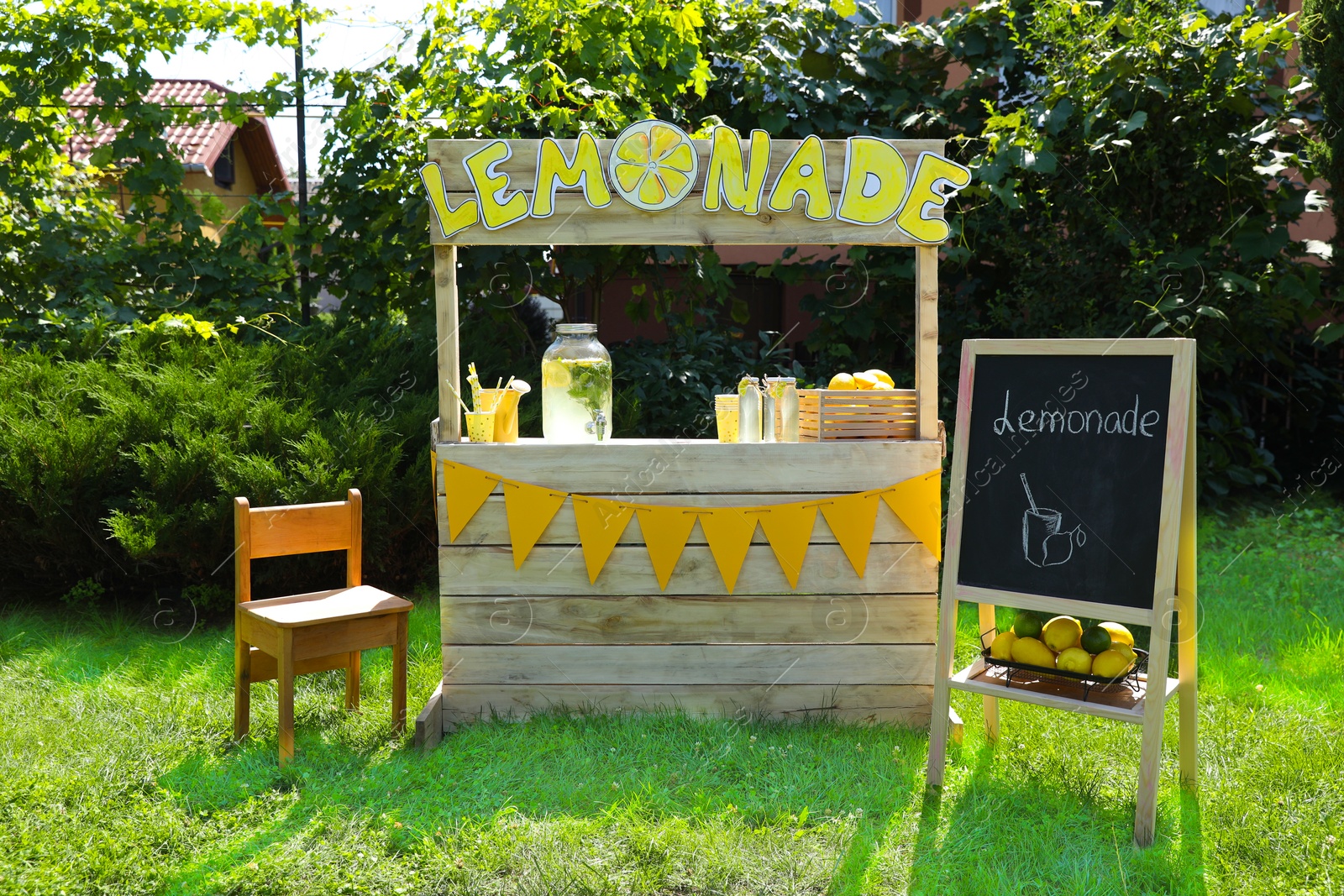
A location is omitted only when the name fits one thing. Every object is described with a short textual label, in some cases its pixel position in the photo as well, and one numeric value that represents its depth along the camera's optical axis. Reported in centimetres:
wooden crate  333
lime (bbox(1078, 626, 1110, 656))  280
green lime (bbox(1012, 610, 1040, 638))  288
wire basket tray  278
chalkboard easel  260
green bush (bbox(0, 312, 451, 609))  423
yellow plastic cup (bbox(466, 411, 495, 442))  336
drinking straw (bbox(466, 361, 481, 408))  338
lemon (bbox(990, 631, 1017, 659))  289
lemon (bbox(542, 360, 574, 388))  338
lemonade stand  323
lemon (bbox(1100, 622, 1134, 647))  285
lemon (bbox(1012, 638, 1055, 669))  283
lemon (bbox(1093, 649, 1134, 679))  276
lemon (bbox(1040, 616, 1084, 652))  286
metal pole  591
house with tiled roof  1413
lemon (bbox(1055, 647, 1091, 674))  277
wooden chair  303
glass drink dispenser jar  338
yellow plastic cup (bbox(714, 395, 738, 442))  347
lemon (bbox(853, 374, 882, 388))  345
